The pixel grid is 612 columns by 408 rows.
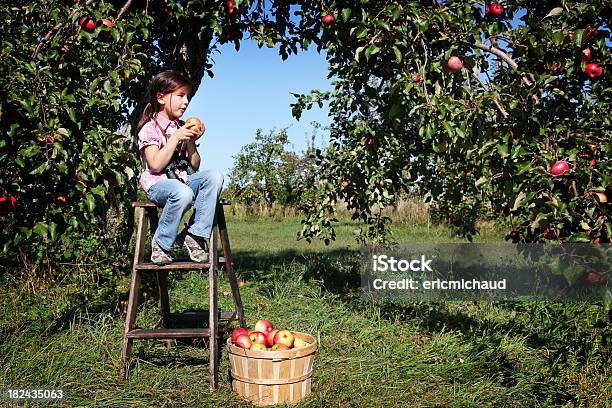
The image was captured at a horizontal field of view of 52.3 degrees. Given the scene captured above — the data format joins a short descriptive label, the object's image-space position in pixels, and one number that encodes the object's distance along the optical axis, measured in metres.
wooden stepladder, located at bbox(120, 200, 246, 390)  2.94
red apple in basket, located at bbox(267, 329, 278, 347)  2.85
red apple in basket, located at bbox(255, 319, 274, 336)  2.96
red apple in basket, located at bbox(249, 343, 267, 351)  2.72
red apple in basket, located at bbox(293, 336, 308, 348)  2.81
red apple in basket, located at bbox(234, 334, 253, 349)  2.77
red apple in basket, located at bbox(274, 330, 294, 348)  2.80
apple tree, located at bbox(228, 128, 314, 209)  13.82
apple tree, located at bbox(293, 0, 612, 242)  2.60
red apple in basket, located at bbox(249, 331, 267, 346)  2.83
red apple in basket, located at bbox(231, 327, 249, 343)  2.86
